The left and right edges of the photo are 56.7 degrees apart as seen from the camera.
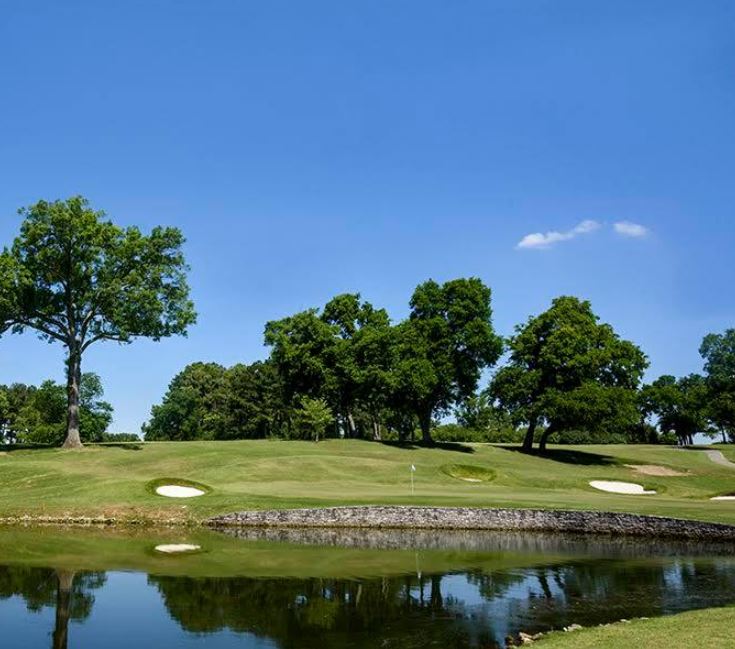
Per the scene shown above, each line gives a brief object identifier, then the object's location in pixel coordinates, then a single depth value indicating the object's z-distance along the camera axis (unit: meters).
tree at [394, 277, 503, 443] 62.97
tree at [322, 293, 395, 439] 67.31
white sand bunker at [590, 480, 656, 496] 43.94
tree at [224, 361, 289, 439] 104.00
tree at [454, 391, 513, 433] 129.50
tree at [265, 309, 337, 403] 72.81
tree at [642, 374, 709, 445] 78.94
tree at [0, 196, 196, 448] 50.34
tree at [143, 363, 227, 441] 119.75
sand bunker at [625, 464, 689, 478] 54.50
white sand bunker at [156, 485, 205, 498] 34.83
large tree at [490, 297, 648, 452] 58.06
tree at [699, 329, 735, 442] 87.38
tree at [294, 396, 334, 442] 65.88
